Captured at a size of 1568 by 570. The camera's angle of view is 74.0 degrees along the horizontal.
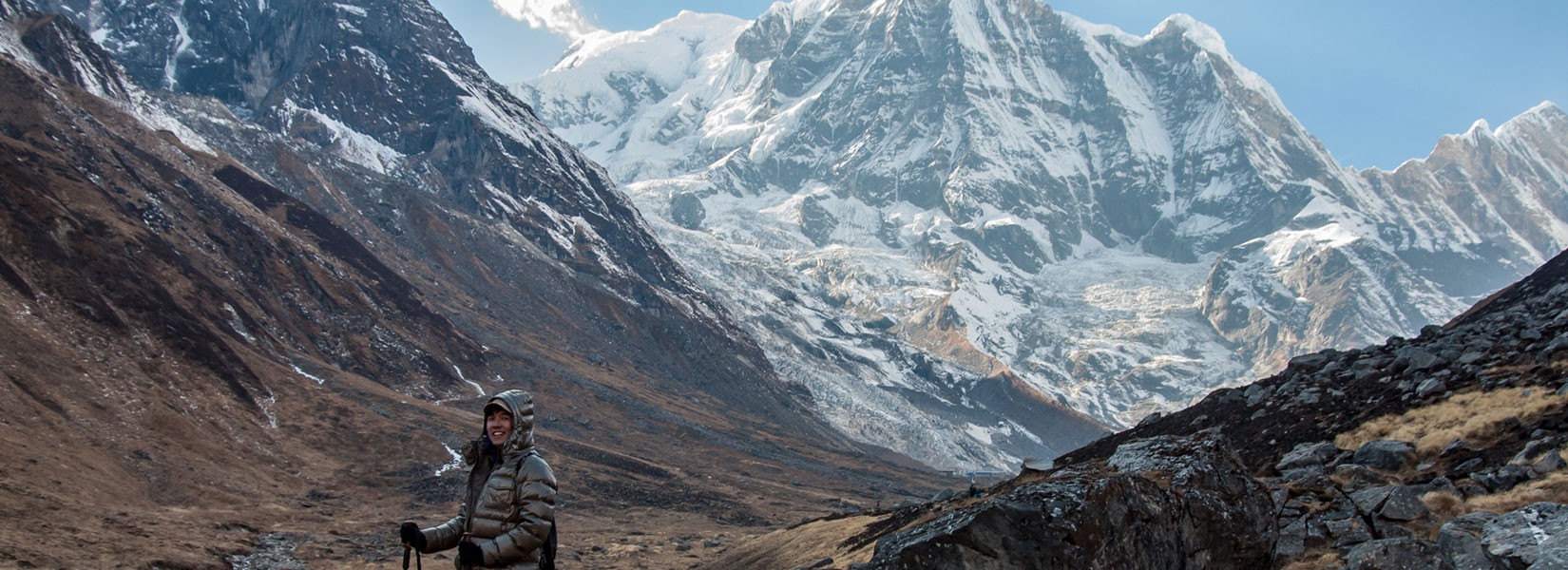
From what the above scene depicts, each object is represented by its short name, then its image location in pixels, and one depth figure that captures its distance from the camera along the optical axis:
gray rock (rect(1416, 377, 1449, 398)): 35.04
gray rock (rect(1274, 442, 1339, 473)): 31.55
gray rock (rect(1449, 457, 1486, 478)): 25.91
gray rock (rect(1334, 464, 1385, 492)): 27.38
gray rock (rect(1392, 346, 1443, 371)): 38.56
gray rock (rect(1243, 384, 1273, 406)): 44.88
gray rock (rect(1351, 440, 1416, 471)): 28.89
